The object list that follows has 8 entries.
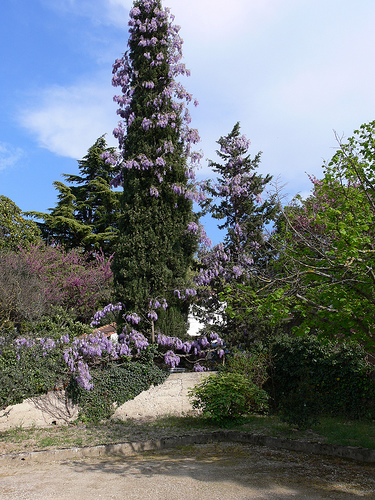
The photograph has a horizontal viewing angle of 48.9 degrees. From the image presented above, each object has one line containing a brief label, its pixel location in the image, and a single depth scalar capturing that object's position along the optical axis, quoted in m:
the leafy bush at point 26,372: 10.17
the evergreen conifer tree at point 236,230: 13.31
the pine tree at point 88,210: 30.77
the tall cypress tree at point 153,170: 12.62
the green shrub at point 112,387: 10.88
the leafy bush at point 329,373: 11.05
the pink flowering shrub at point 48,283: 16.91
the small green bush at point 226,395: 9.84
